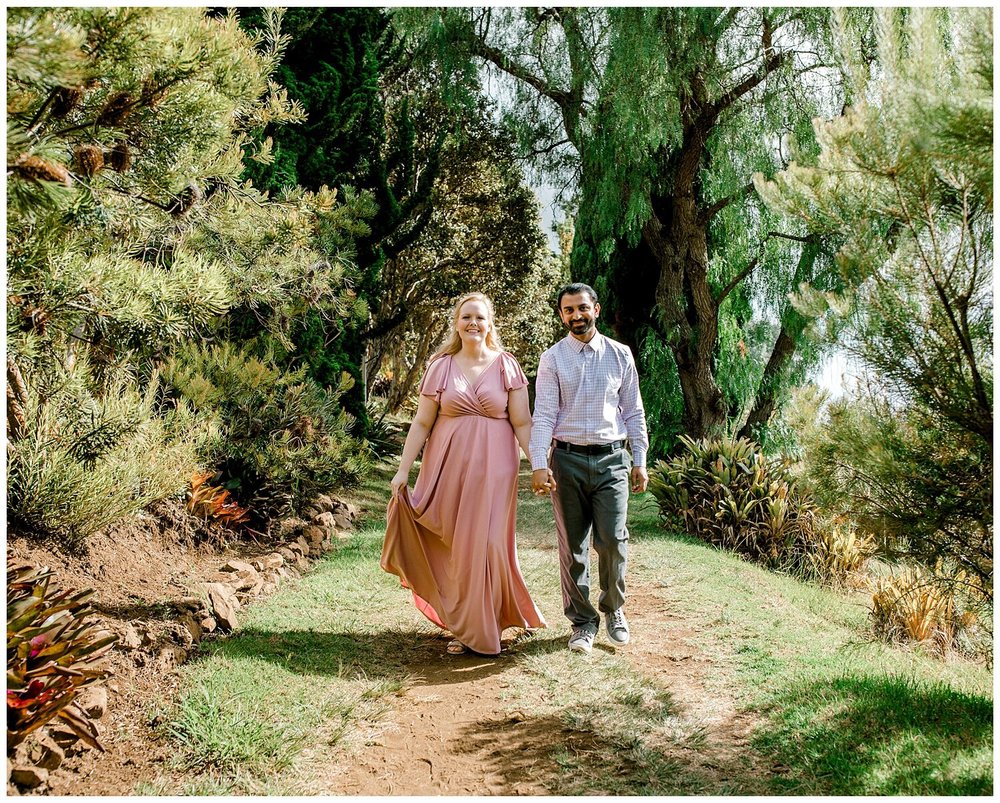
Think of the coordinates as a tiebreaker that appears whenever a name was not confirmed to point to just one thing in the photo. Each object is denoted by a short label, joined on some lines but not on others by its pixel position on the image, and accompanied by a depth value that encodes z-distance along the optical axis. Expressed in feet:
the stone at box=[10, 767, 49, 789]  9.50
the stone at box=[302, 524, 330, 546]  24.63
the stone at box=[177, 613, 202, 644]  14.98
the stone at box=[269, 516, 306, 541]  24.83
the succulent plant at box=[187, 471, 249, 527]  22.30
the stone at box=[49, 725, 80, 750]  10.36
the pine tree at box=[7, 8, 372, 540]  8.87
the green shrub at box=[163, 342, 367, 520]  22.02
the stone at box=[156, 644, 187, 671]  13.51
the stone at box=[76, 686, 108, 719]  11.08
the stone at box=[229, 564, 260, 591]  18.75
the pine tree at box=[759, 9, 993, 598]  9.84
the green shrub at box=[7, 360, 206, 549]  14.74
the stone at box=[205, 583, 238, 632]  15.80
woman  15.03
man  14.78
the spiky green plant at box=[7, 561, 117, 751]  9.57
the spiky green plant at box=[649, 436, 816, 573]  27.32
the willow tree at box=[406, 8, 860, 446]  29.37
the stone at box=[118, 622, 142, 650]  13.41
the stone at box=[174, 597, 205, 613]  16.03
